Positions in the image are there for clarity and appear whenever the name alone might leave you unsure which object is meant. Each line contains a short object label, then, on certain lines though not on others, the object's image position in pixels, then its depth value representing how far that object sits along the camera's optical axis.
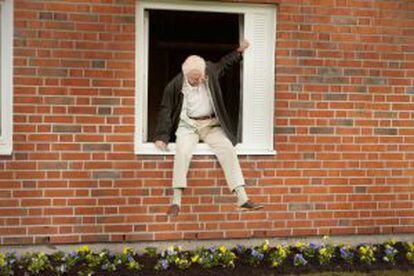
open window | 6.24
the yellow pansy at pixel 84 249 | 6.03
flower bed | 5.84
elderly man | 6.11
